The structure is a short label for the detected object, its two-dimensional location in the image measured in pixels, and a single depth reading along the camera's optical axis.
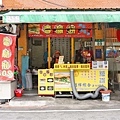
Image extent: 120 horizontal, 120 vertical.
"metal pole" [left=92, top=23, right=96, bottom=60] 13.77
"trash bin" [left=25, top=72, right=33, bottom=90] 13.52
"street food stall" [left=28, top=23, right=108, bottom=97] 11.84
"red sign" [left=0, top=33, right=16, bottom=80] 10.90
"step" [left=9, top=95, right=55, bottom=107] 10.79
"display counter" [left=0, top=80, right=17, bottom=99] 11.05
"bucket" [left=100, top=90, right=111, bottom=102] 11.25
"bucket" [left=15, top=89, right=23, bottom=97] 11.83
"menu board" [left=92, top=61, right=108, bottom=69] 12.02
